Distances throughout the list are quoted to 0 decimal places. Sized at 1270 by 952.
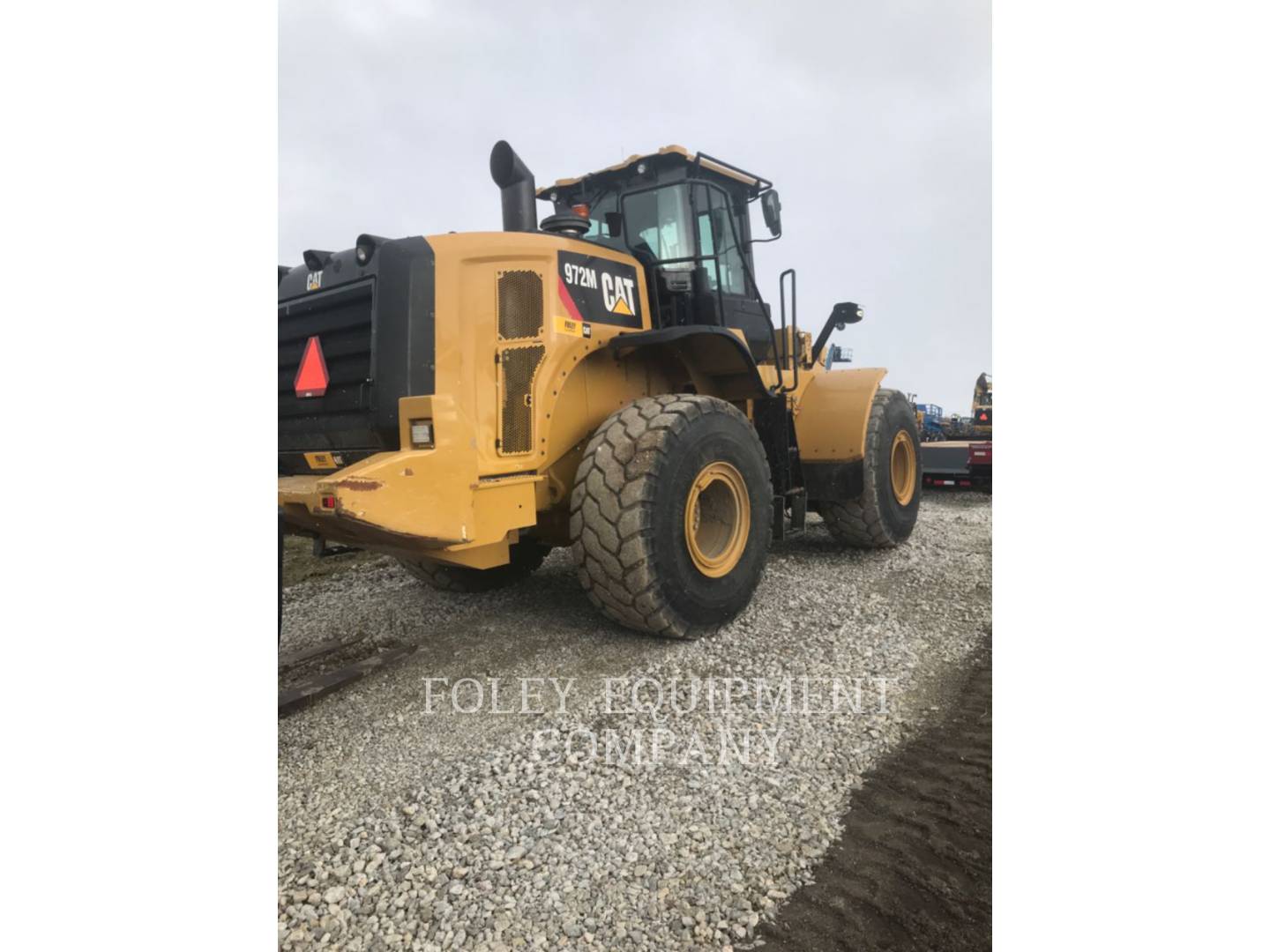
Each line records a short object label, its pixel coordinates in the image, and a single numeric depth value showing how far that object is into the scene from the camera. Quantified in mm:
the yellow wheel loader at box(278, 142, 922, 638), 3230
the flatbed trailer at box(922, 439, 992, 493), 9414
